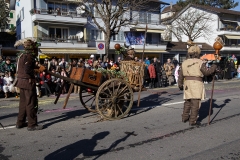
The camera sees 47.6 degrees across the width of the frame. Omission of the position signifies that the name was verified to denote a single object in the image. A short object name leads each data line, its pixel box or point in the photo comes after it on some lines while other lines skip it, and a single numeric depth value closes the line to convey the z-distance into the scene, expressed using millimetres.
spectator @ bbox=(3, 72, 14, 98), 12755
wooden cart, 6520
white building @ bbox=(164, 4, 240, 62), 45938
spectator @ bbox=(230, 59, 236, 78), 24922
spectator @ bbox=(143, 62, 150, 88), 15504
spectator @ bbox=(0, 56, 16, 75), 13461
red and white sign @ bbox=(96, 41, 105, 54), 17180
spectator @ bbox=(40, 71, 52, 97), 13117
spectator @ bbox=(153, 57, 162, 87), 16969
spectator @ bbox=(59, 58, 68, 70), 15913
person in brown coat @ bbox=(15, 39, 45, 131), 5957
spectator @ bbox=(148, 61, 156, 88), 16141
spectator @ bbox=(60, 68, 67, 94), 14000
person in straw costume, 6500
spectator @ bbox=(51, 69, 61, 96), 13745
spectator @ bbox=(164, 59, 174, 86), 18016
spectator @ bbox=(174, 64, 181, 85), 18219
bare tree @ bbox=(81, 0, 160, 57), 21188
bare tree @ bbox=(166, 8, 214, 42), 40875
